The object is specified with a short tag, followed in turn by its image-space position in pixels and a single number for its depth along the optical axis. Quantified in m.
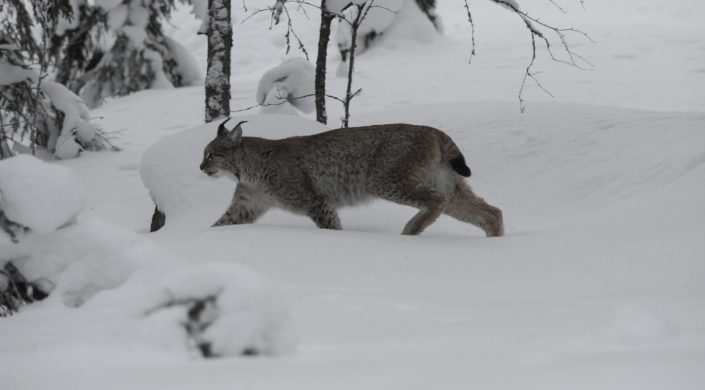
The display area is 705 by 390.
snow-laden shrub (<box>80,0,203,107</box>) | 28.61
